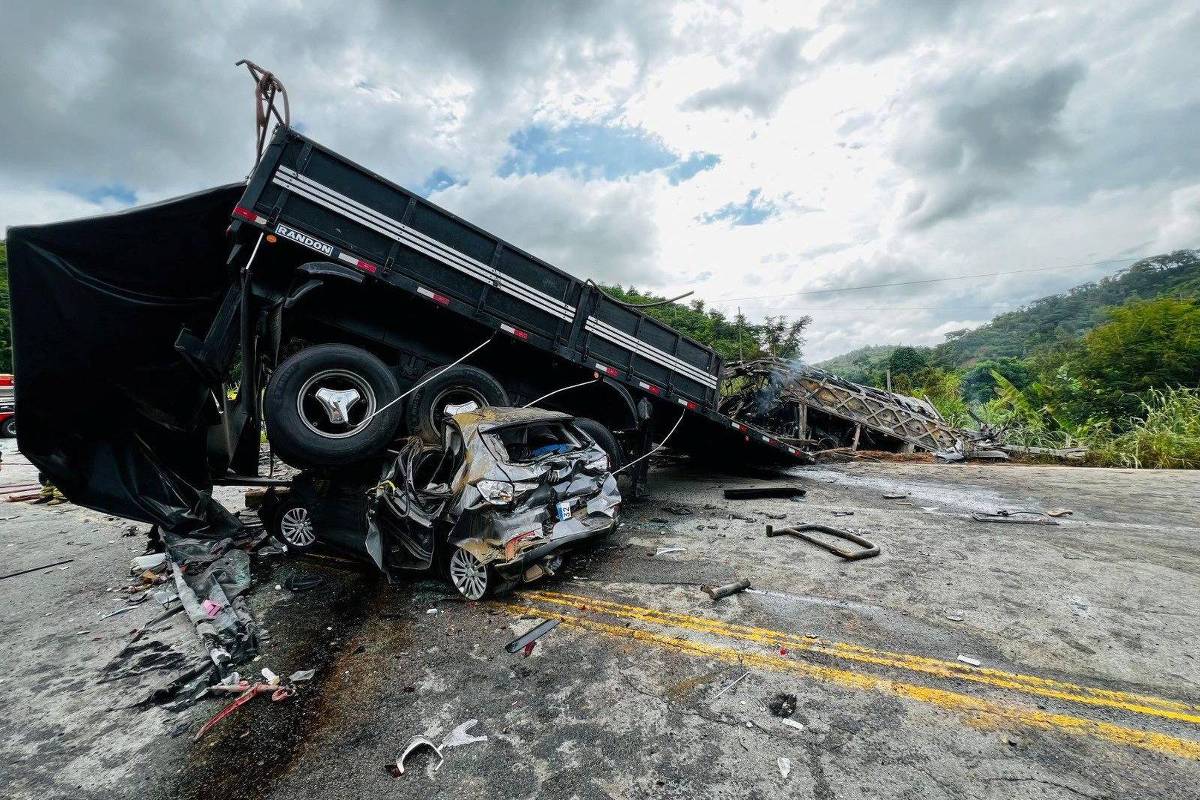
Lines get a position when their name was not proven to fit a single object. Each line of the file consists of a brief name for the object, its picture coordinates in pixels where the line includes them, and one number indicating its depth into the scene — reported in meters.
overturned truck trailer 4.48
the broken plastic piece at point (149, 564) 4.70
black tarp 4.31
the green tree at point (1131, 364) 12.35
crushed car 3.77
